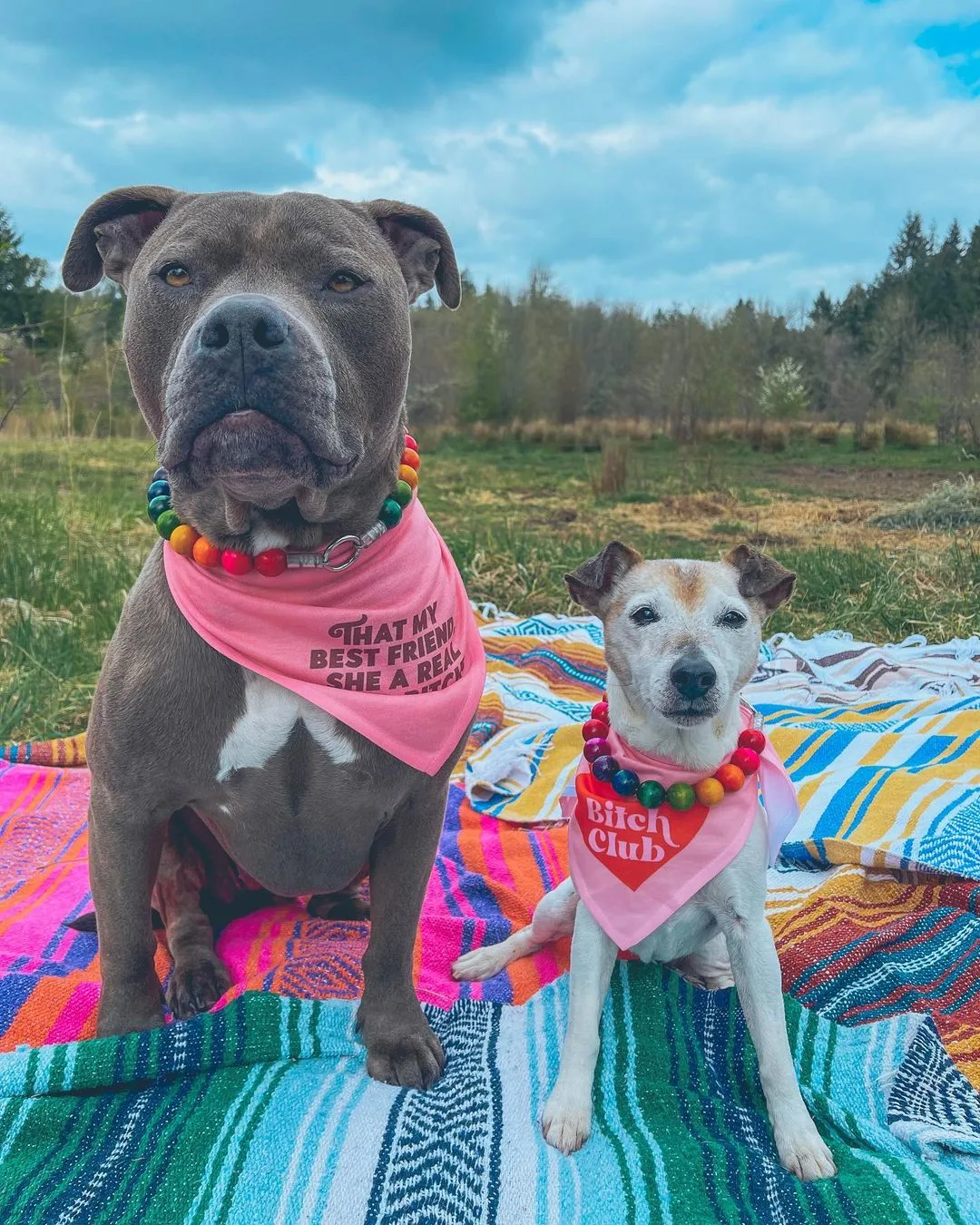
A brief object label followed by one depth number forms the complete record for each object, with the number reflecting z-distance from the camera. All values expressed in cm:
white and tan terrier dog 62
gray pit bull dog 58
